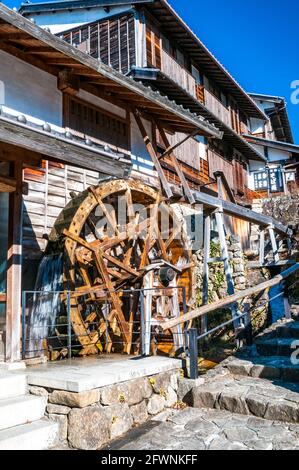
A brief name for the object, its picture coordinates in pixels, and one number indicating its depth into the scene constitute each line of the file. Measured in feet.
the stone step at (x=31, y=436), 10.60
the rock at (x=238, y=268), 41.45
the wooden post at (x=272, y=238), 36.11
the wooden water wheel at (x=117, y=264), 22.08
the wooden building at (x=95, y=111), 16.76
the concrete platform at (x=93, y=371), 12.38
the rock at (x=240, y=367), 18.04
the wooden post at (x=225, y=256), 26.14
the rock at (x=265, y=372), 17.09
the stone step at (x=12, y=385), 12.78
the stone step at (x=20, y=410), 11.53
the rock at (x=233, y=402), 14.40
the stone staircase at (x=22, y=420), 10.88
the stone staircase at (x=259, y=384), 13.79
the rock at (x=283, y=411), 13.15
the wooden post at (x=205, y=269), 27.16
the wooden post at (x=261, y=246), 36.63
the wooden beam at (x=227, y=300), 16.94
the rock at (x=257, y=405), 13.84
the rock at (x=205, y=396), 15.16
